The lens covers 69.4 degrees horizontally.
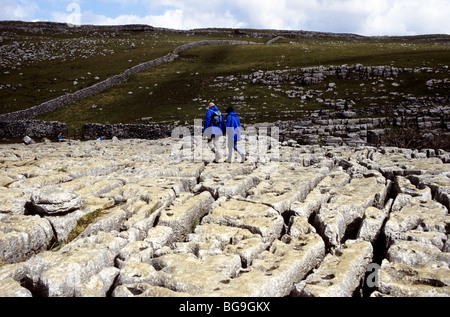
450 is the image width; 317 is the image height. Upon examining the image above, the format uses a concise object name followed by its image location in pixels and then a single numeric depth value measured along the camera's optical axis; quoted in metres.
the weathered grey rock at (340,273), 5.85
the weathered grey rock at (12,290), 5.71
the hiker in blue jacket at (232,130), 15.82
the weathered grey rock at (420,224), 7.72
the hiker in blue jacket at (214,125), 16.70
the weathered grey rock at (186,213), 8.86
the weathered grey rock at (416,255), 6.86
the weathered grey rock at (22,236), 7.47
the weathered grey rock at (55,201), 8.97
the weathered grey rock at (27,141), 30.93
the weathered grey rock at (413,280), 5.69
